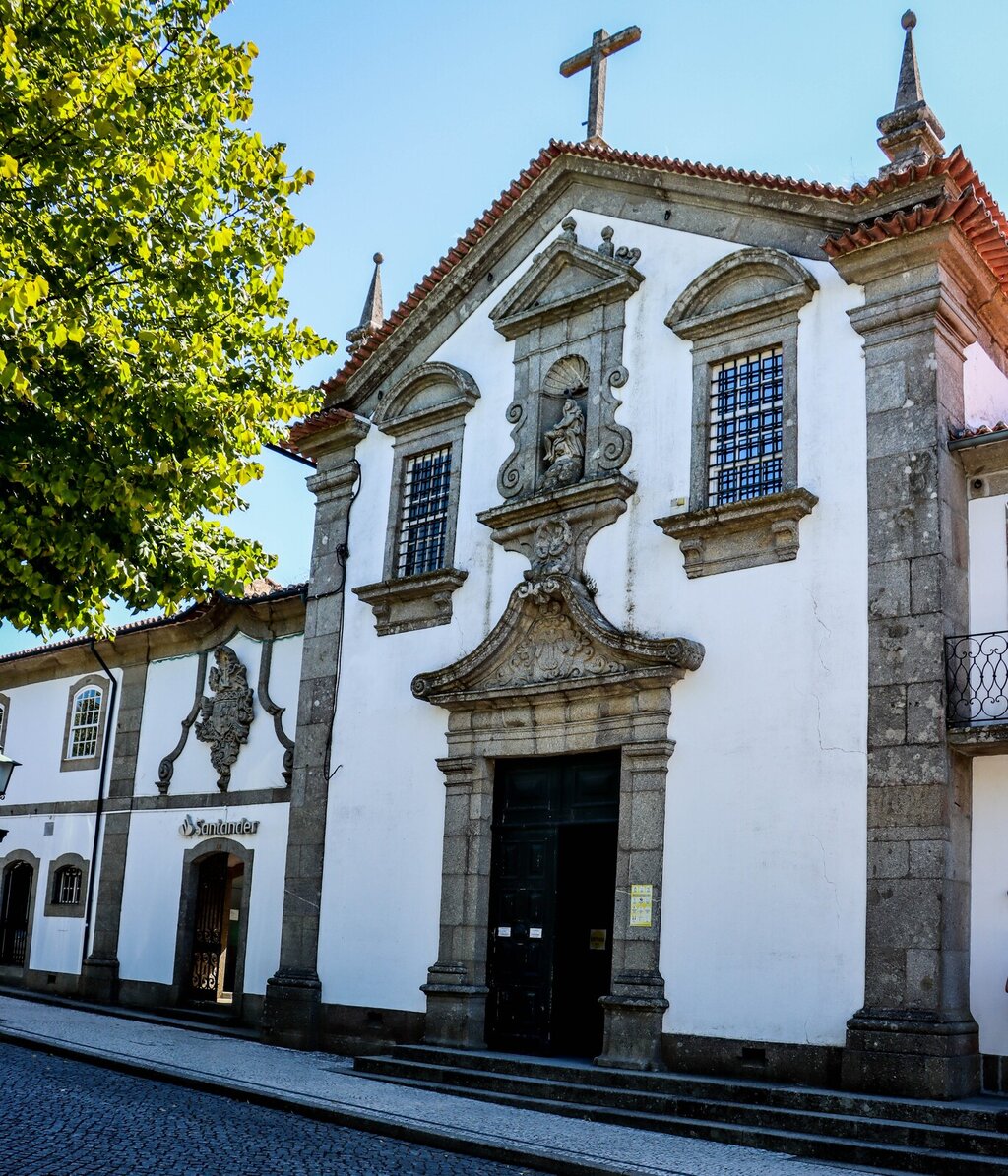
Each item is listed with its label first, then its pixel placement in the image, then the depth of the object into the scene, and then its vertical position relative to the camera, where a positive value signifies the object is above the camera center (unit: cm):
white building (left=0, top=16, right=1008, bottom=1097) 1109 +237
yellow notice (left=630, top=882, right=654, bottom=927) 1234 +10
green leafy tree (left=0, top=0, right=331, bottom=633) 998 +446
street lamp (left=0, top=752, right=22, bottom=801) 1455 +113
